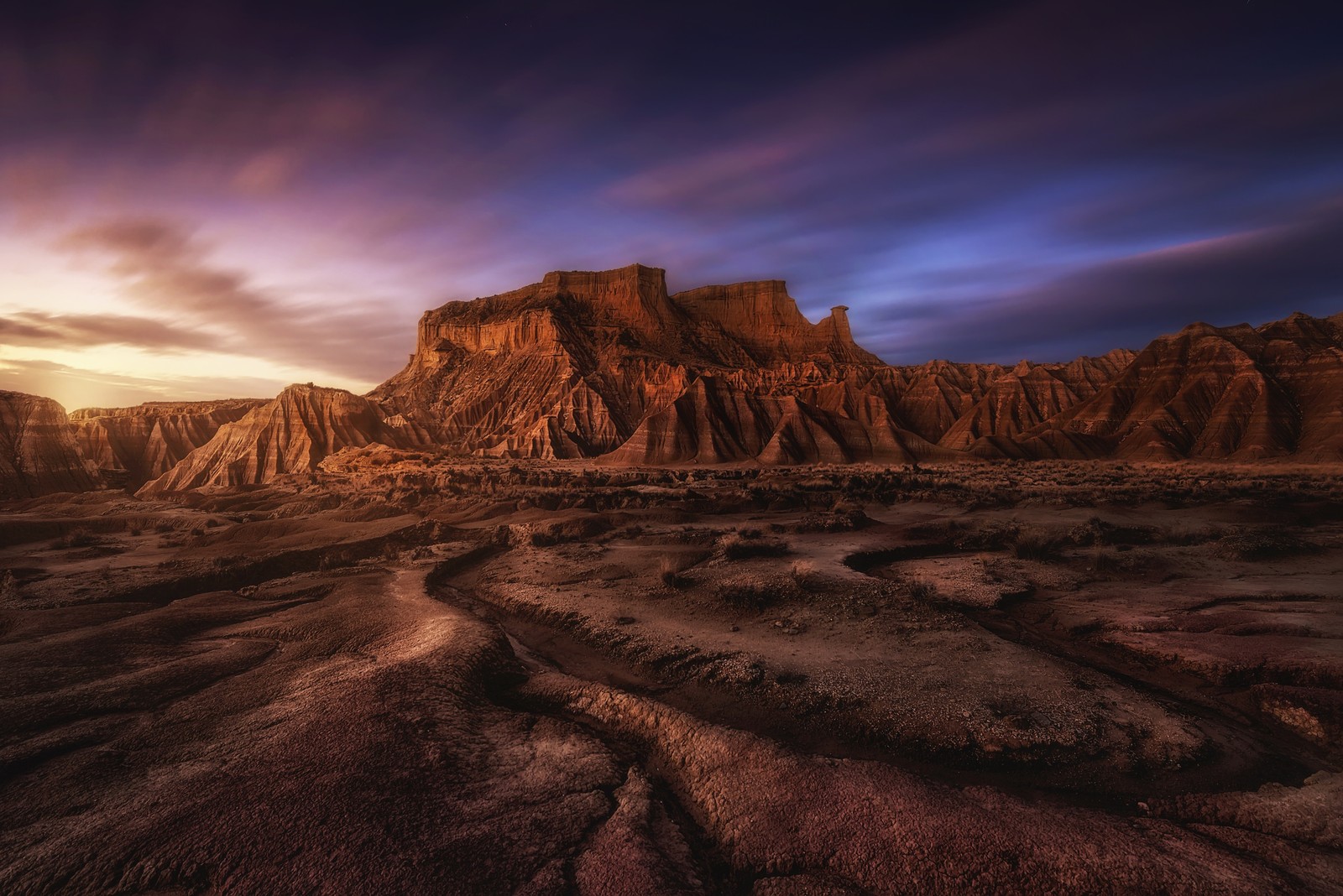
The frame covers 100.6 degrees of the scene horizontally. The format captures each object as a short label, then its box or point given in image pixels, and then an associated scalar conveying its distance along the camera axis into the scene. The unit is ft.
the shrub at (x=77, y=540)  74.74
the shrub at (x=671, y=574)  49.93
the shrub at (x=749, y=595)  44.11
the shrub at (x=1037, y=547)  56.75
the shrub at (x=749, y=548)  59.57
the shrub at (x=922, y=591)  43.75
